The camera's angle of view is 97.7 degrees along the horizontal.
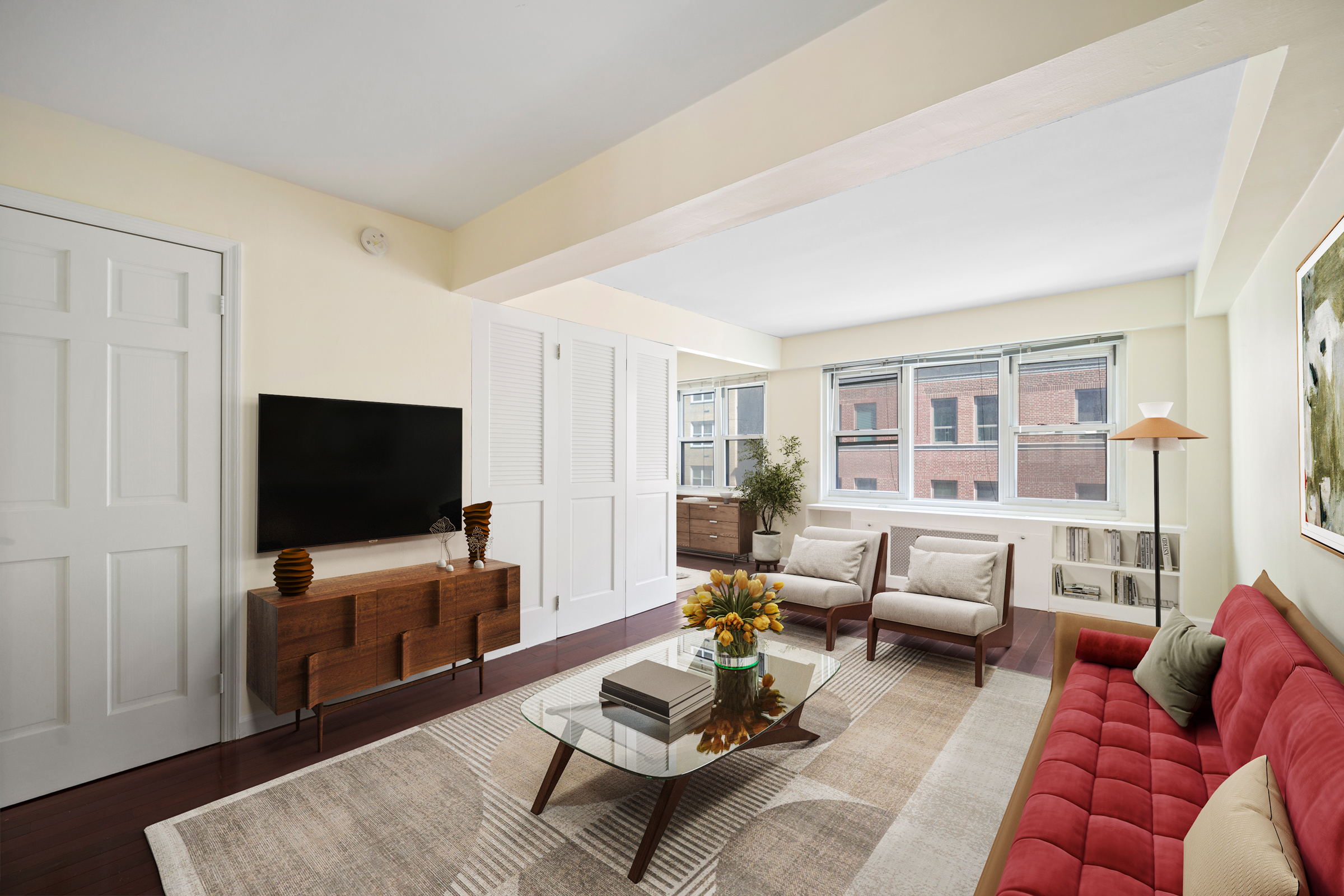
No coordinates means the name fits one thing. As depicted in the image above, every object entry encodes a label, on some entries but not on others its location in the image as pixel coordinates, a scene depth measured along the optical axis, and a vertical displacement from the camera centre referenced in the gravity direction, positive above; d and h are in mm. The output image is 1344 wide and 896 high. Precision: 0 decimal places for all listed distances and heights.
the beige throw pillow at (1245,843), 967 -708
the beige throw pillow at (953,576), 3742 -803
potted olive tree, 6277 -414
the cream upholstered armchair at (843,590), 3977 -960
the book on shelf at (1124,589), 4566 -1070
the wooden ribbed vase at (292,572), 2629 -534
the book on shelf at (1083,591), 4727 -1127
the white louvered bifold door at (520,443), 3752 +71
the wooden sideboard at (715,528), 6809 -891
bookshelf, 4410 -948
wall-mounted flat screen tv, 2824 -89
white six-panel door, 2230 -197
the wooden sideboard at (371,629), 2523 -847
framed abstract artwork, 1749 +197
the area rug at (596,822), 1819 -1311
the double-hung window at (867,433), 6152 +210
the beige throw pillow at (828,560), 4234 -792
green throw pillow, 2012 -769
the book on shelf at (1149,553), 4387 -759
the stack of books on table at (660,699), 2062 -907
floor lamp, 3352 +103
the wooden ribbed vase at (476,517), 3430 -376
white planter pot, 6246 -1009
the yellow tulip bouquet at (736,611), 2406 -659
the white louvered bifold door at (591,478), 4262 -187
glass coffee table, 1848 -954
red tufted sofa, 1202 -922
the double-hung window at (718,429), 7348 +314
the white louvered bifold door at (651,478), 4809 -209
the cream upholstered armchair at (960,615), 3445 -991
